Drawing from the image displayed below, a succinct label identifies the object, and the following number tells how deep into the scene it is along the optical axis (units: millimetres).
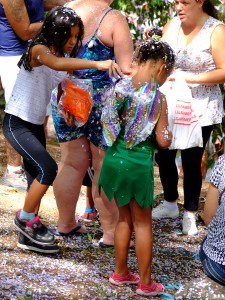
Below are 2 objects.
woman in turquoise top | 7905
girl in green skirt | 6885
